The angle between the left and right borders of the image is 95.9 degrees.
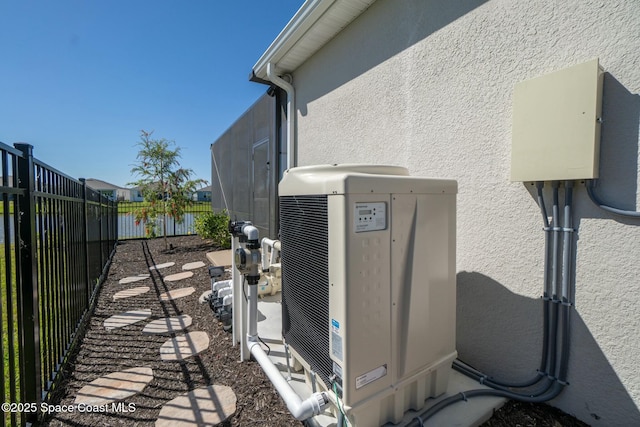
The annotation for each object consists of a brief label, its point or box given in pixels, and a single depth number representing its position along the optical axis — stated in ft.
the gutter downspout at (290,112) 13.43
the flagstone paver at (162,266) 17.94
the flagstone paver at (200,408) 5.75
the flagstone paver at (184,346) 8.16
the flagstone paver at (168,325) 9.62
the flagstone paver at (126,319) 10.07
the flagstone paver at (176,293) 12.68
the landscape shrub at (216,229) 23.08
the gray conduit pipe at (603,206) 4.58
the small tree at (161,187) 24.98
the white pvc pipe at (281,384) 4.79
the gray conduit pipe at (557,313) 5.24
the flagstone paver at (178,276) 15.39
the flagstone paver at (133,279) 15.00
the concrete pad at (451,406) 5.30
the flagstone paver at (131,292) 12.94
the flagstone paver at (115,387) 6.46
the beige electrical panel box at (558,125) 4.80
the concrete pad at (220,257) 17.37
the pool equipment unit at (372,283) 4.36
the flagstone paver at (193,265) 17.68
